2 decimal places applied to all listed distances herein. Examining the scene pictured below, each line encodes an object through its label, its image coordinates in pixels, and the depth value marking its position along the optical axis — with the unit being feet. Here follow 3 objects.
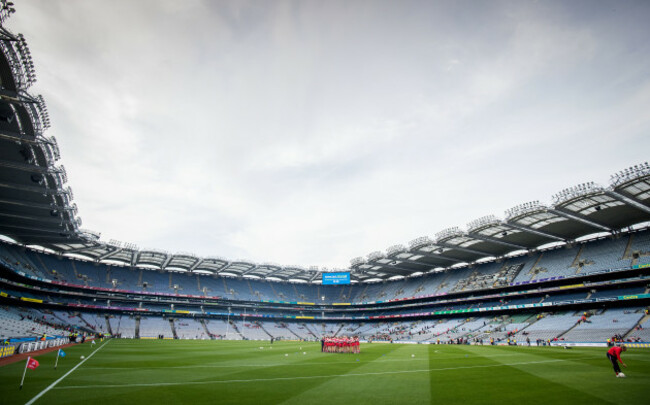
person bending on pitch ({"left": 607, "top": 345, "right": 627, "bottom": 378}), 41.88
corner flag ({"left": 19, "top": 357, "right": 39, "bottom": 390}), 37.47
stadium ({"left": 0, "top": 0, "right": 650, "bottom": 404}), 39.91
